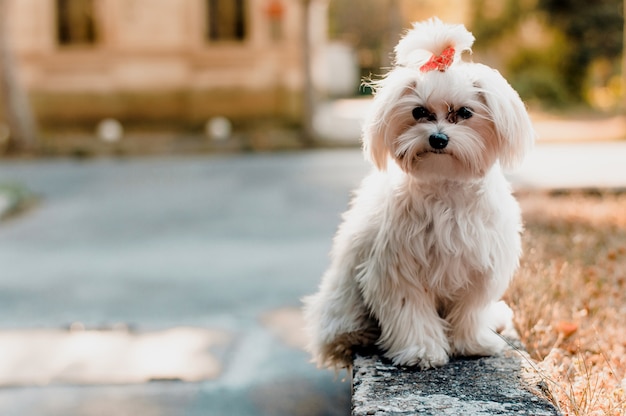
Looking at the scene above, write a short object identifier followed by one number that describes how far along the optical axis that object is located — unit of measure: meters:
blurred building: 17.64
